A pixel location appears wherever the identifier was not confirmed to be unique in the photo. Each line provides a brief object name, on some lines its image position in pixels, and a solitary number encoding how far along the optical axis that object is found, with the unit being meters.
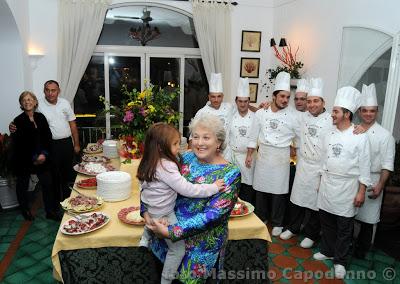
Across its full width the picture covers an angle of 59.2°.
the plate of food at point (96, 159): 3.19
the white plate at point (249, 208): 2.18
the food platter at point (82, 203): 2.21
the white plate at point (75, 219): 1.93
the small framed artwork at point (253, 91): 5.55
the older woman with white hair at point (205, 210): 1.55
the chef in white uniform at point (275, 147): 3.57
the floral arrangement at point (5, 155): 3.79
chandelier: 5.34
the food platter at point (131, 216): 2.04
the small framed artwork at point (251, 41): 5.41
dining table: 1.94
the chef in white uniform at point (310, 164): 3.20
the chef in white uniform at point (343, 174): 2.73
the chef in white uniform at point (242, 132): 3.77
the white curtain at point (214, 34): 5.20
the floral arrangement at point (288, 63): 4.54
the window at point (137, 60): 5.29
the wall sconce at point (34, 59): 4.75
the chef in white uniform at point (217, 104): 4.00
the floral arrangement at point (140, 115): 2.70
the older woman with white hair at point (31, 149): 3.44
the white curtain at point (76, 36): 4.82
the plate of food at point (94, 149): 3.63
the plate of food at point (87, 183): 2.60
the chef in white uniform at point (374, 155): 2.92
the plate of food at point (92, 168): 2.84
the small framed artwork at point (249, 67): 5.47
